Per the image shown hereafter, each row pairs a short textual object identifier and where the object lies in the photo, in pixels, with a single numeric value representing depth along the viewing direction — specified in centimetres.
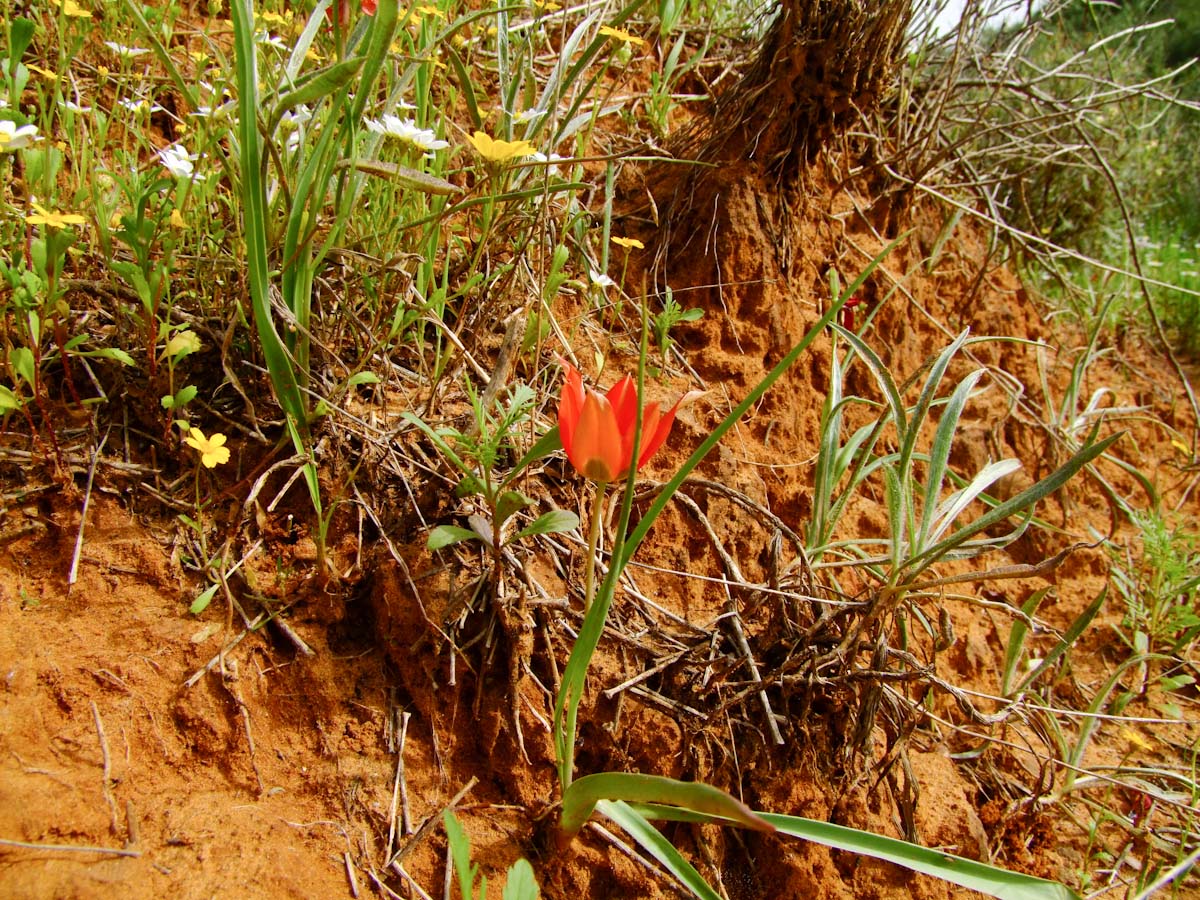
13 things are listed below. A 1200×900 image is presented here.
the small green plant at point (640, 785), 38
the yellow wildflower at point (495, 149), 46
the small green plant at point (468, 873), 36
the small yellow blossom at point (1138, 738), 59
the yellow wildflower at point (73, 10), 54
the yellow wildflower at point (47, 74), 55
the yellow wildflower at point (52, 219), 43
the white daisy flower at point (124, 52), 55
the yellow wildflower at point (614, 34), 54
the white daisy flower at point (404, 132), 48
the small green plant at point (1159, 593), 64
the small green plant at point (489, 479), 44
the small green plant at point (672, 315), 53
